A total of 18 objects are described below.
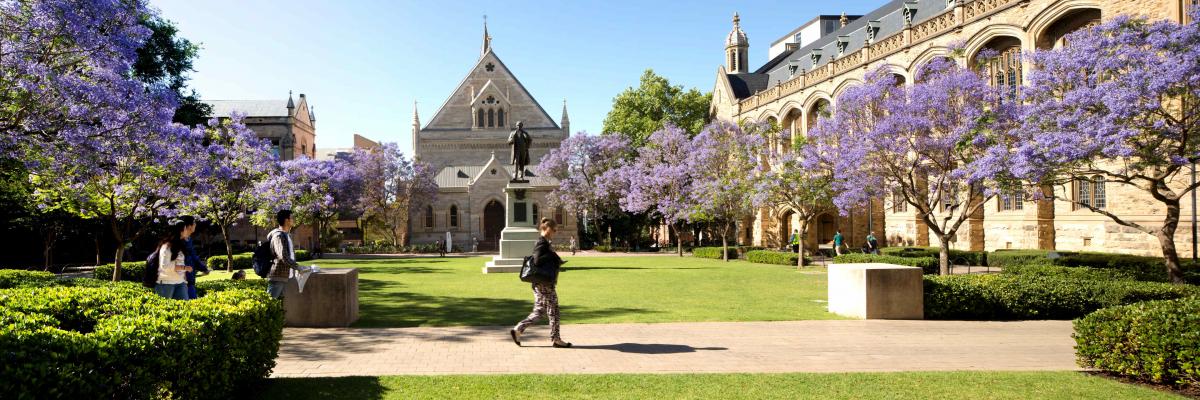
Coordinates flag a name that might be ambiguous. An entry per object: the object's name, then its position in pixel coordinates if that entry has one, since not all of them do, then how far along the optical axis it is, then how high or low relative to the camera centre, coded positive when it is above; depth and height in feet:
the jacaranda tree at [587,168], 152.05 +11.30
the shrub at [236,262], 87.25 -5.15
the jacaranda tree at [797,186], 84.53 +3.64
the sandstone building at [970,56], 83.15 +24.50
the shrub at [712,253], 114.62 -6.26
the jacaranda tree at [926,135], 57.16 +7.01
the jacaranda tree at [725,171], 100.78 +7.15
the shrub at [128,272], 66.03 -4.67
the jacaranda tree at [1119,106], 45.24 +7.27
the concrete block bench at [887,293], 36.99 -4.21
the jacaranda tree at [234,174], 70.18 +5.27
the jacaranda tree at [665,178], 115.34 +6.82
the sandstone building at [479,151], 175.22 +19.38
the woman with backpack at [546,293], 27.76 -3.08
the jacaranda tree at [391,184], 161.38 +8.48
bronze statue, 82.84 +8.59
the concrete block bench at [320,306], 34.27 -4.18
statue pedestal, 77.92 -1.55
